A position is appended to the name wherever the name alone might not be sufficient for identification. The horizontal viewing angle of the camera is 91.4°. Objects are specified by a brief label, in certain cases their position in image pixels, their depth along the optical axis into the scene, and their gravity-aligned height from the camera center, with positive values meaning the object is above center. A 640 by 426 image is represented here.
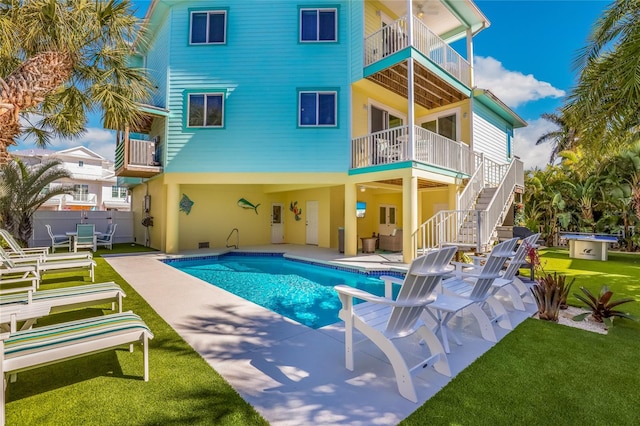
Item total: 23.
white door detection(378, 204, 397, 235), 16.80 -0.14
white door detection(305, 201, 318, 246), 16.03 -0.32
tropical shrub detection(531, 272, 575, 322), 5.00 -1.29
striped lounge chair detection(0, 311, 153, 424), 2.57 -1.16
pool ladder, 15.85 -1.14
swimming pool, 6.56 -1.92
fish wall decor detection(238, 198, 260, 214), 16.31 +0.59
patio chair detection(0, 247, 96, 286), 6.52 -1.16
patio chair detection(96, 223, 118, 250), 14.06 -1.24
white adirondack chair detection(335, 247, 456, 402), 2.96 -1.10
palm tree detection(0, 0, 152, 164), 6.79 +3.78
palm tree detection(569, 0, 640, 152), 6.26 +3.04
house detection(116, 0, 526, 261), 12.14 +4.86
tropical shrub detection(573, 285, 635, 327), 4.82 -1.45
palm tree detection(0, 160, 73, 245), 12.05 +0.78
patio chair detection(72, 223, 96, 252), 12.89 -0.89
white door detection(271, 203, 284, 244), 17.62 -0.55
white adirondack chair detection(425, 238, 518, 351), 3.79 -1.08
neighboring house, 32.83 +3.59
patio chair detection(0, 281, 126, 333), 3.83 -1.17
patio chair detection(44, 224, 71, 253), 13.04 -1.26
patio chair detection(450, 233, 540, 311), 5.10 -1.03
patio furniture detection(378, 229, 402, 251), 13.62 -1.09
